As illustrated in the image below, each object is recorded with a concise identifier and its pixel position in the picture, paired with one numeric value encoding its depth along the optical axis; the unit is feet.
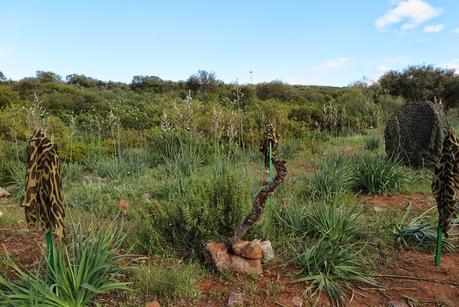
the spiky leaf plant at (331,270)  10.42
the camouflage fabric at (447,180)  11.05
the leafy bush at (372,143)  34.58
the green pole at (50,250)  8.28
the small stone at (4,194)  21.51
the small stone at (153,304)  9.20
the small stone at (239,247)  10.85
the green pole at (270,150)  13.91
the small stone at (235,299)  9.56
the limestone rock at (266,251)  11.45
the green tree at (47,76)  121.27
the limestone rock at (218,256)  10.75
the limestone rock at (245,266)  10.79
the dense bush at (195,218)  11.81
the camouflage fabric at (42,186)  7.88
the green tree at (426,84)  93.40
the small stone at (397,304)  10.07
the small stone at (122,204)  12.73
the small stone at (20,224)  15.07
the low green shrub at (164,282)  9.77
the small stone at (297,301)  9.87
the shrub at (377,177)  20.08
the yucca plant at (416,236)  13.21
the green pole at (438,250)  11.41
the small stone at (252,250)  10.71
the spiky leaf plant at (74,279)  8.32
